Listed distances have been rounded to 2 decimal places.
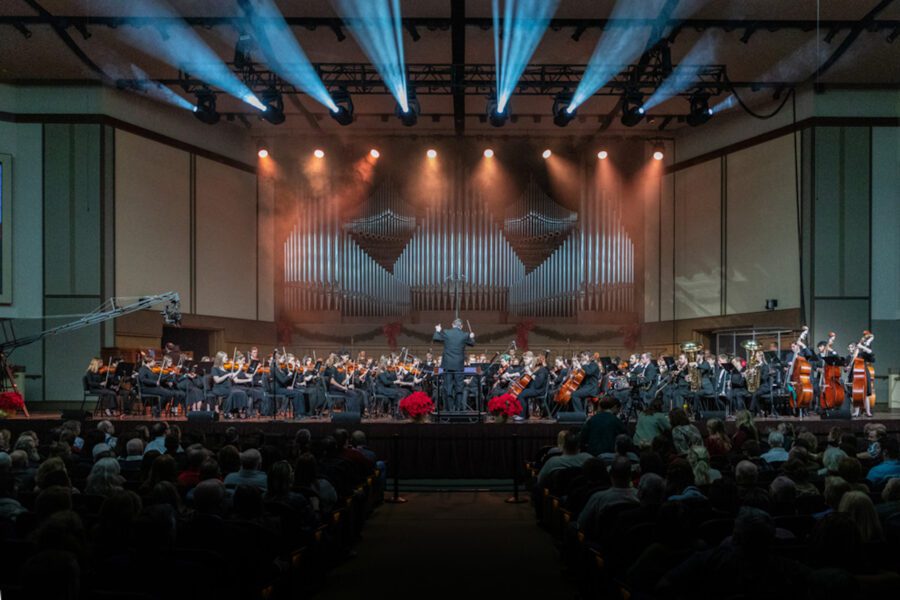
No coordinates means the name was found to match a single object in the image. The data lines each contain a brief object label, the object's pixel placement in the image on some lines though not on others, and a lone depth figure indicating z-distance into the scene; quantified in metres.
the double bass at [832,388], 12.44
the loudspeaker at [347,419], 11.27
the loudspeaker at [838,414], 12.12
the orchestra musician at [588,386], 13.13
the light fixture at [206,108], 14.64
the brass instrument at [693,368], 13.24
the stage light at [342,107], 14.88
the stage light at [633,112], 14.40
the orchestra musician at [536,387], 13.38
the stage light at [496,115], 14.73
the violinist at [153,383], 13.45
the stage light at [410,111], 14.80
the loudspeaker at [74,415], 11.56
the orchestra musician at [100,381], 13.32
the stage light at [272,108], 14.38
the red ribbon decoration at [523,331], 19.17
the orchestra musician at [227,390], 13.55
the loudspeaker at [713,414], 11.63
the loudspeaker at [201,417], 11.67
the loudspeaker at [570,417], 11.35
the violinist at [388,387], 14.14
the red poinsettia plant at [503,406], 12.04
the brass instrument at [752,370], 13.41
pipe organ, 19.45
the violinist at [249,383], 13.70
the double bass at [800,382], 12.56
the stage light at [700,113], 14.87
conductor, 12.66
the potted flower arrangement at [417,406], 11.88
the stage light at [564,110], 14.79
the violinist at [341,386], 13.80
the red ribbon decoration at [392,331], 19.23
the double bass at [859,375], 12.70
